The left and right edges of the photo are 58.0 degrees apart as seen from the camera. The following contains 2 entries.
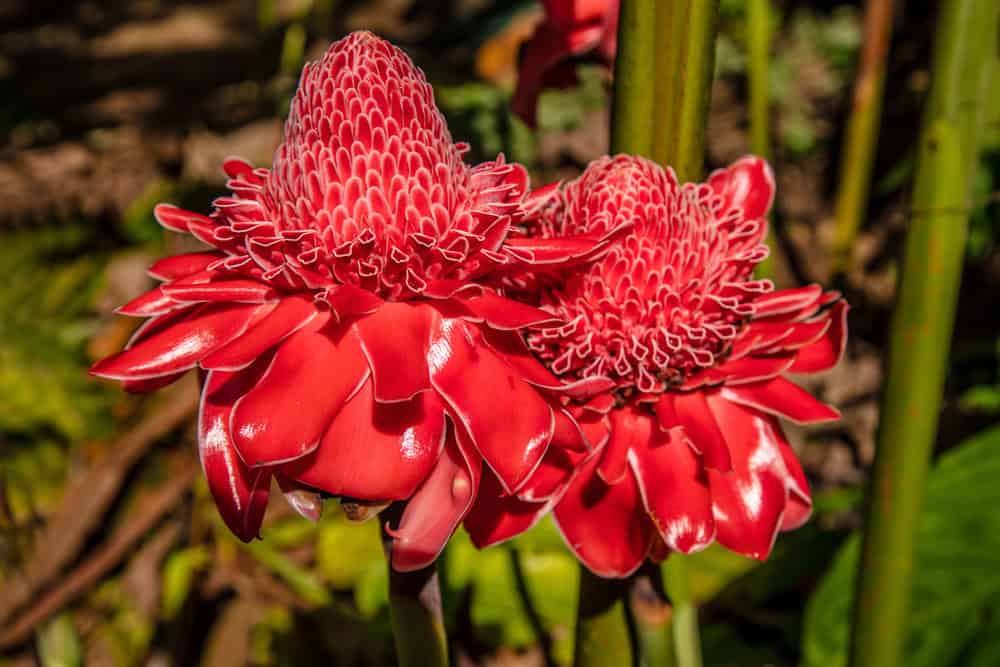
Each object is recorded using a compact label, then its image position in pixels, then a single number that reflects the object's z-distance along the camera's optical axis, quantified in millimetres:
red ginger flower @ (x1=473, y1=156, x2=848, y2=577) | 604
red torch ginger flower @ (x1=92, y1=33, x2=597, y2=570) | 503
